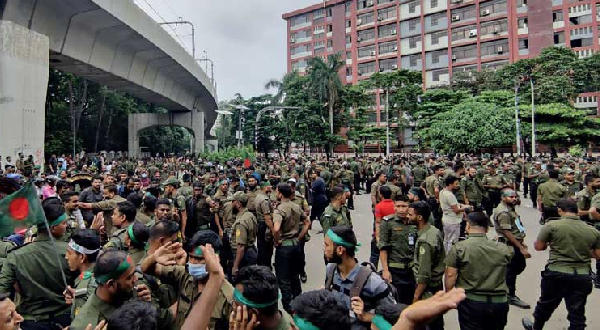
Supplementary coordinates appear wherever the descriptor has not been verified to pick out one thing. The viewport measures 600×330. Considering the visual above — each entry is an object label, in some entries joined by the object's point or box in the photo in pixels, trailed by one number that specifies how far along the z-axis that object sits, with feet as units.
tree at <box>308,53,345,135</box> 128.67
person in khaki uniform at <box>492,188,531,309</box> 16.25
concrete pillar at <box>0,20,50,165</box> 38.78
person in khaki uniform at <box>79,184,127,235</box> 19.42
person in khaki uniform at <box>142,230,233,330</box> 9.18
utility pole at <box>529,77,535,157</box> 90.95
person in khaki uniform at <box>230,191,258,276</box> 17.15
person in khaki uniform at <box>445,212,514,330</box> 12.02
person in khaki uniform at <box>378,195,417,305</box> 14.87
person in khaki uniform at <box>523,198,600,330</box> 13.85
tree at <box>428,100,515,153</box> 87.61
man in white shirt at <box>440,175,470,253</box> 20.75
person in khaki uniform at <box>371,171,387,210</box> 27.30
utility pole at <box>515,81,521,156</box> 86.69
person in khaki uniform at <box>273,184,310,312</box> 18.13
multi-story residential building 146.10
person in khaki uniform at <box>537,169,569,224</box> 27.84
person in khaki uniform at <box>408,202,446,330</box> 12.82
